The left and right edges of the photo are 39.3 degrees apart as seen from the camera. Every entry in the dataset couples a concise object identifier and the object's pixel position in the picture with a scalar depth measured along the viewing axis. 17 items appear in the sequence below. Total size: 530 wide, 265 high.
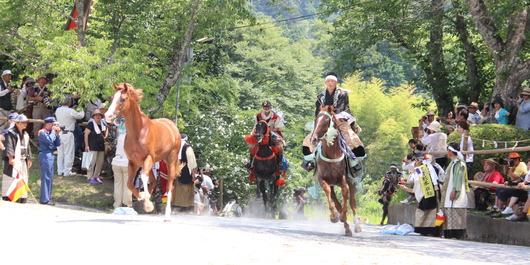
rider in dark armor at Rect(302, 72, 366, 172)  15.45
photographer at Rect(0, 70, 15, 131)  24.55
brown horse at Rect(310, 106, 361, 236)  14.28
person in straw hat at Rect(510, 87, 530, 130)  19.42
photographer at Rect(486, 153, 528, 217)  16.28
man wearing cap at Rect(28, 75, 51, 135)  24.32
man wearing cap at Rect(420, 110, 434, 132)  22.70
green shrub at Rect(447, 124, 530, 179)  18.75
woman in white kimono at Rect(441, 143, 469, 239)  16.92
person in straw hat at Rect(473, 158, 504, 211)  17.67
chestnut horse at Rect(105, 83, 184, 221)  14.06
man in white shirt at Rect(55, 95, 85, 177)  22.50
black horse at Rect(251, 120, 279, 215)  21.92
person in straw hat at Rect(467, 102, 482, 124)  22.16
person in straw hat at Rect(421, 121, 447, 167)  19.56
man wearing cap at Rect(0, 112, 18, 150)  18.84
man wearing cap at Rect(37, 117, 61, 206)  19.05
